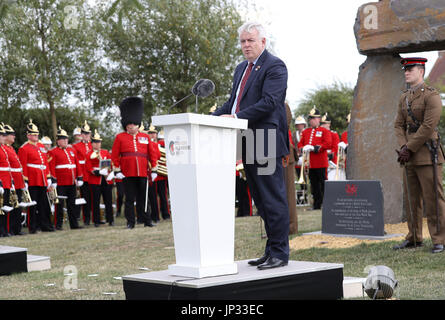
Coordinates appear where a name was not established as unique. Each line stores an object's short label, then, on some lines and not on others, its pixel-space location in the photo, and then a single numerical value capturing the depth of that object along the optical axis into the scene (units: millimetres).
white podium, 4504
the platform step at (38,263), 8180
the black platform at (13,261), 7820
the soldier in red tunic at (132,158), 13406
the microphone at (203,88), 4824
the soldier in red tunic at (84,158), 15406
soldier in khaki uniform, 7414
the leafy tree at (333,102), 25777
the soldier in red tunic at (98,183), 15109
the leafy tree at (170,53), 22359
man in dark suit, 5027
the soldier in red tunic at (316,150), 15414
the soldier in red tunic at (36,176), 13938
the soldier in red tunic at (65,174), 14695
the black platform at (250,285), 4441
